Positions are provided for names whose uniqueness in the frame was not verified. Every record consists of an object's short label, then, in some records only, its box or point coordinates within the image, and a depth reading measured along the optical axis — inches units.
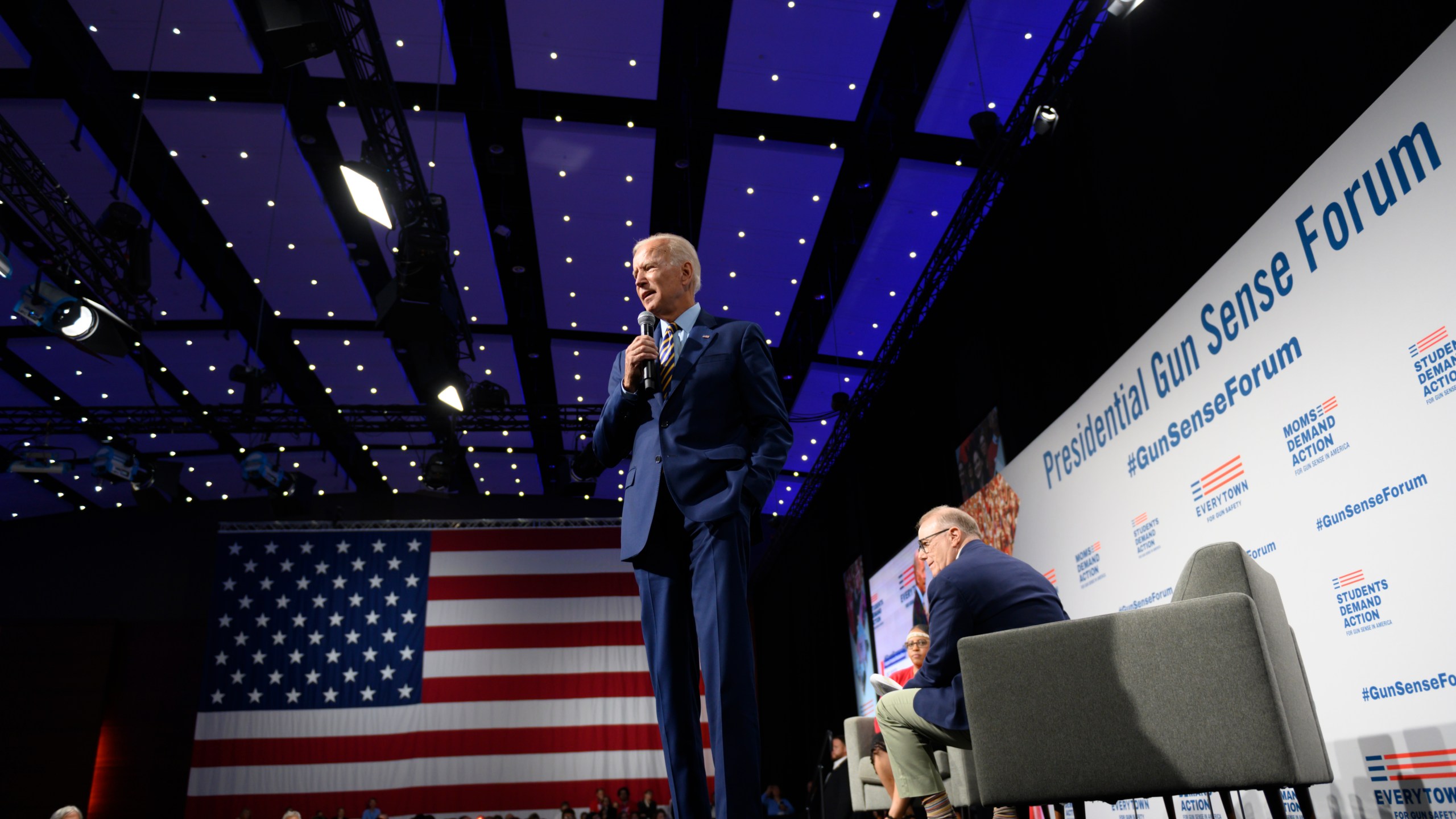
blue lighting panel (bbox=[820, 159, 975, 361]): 258.7
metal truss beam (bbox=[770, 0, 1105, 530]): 180.4
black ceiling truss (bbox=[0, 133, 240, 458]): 227.0
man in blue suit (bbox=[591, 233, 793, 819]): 58.0
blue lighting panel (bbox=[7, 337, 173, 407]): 381.4
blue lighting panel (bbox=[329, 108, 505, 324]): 271.1
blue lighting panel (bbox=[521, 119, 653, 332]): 272.7
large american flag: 420.8
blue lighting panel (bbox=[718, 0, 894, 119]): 218.1
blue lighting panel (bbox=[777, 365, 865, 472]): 372.2
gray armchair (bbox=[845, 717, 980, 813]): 151.1
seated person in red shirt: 140.2
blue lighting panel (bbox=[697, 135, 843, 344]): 264.7
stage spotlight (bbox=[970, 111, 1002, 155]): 219.0
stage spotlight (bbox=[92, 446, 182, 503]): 370.0
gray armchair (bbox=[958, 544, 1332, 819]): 58.7
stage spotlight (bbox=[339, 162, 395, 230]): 219.8
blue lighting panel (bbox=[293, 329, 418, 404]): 396.2
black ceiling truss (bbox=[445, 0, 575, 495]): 240.2
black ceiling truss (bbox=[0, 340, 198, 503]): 375.2
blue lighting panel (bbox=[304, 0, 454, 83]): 233.1
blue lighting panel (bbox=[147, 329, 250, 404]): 382.9
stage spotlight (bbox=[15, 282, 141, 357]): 241.6
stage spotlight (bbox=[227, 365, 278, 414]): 354.6
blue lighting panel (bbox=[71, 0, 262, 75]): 235.5
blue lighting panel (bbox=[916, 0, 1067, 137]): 204.8
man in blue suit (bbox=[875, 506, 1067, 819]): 78.5
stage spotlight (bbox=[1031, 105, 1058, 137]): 187.2
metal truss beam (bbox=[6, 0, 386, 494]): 243.9
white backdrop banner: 93.4
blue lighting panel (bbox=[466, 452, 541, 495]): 522.3
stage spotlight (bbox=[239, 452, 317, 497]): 404.2
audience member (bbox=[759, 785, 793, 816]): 389.7
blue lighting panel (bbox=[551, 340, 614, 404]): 397.4
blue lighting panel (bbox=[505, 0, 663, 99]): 228.8
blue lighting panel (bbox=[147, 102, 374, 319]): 272.8
